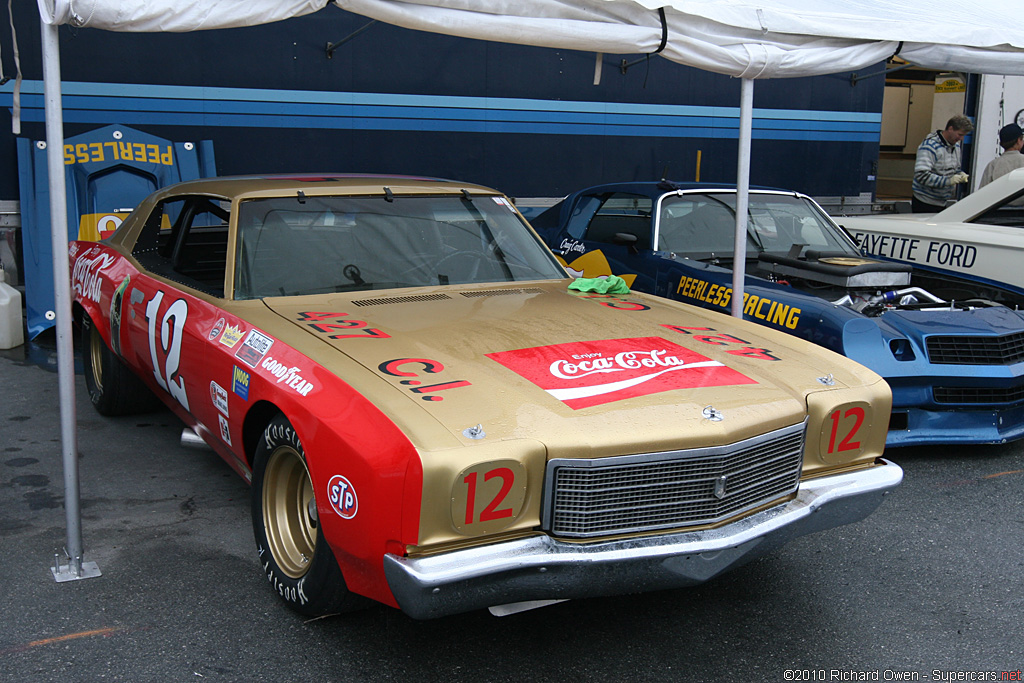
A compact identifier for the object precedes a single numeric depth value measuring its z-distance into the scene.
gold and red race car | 2.19
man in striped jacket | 8.27
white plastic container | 6.28
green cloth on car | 3.72
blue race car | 4.17
